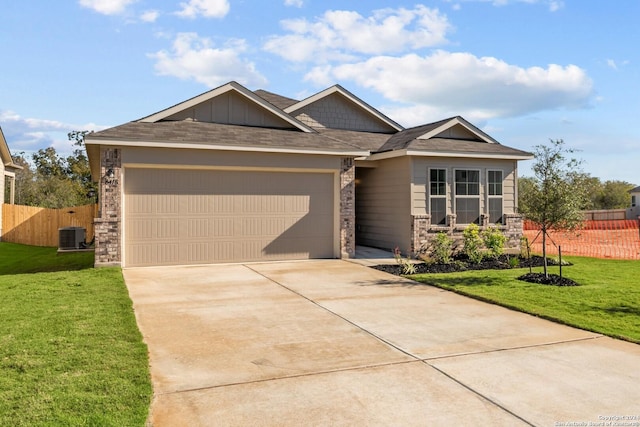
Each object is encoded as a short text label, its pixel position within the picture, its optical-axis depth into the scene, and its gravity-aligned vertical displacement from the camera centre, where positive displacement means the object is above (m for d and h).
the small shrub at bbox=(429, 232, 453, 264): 13.05 -0.83
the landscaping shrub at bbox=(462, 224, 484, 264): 13.11 -0.67
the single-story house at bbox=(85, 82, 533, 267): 12.25 +1.08
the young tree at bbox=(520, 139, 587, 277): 10.45 +0.62
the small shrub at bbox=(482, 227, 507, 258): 13.02 -0.61
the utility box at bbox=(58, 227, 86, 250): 17.02 -0.63
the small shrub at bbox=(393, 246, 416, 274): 11.80 -1.19
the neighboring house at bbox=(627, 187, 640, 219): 53.47 +2.84
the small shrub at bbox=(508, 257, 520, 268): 12.87 -1.18
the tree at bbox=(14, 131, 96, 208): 36.06 +3.75
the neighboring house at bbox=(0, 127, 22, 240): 23.60 +3.02
